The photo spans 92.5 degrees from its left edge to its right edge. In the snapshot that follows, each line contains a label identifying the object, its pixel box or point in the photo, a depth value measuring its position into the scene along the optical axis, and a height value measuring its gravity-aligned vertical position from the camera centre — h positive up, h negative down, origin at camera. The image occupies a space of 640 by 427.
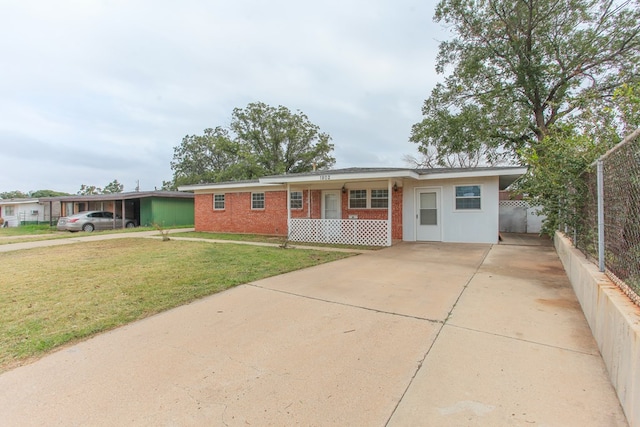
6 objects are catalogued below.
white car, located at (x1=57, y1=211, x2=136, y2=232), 19.66 -0.44
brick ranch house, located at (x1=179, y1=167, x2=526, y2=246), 11.12 +0.32
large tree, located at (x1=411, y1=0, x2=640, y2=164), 14.16 +7.39
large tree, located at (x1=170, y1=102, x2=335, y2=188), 33.09 +8.09
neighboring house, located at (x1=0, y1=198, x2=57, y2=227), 29.33 +0.34
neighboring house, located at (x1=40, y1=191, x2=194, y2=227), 21.80 +0.71
